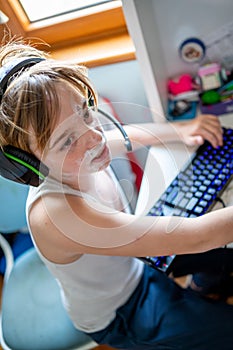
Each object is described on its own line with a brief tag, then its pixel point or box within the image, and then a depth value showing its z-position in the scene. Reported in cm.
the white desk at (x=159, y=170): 85
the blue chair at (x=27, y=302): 97
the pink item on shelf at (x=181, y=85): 108
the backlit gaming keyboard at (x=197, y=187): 80
